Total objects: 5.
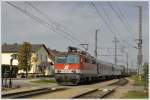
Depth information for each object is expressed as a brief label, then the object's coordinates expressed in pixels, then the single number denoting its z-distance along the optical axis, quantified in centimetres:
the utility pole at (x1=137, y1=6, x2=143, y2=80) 2503
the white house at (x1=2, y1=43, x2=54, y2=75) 4456
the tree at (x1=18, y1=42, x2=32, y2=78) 3312
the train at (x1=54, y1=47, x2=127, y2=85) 2845
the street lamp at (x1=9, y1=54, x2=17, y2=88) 2348
